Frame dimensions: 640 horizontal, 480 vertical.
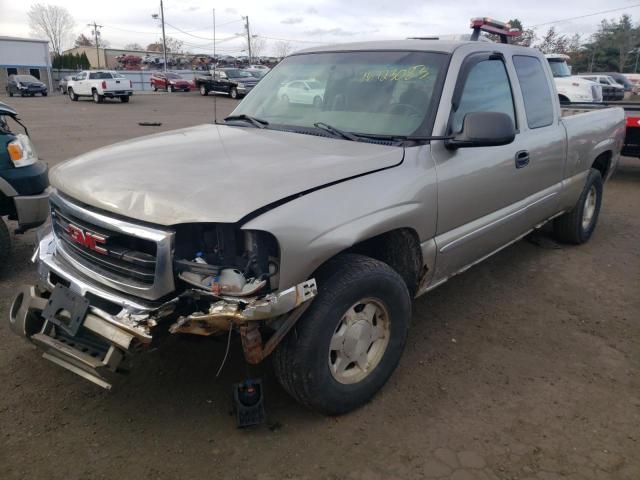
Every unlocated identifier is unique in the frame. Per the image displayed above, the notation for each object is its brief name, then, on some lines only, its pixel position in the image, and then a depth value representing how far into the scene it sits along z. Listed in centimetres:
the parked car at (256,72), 3231
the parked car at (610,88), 2536
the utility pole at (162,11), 6049
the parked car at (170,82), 3819
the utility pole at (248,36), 7109
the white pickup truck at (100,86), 2962
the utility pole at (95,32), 8771
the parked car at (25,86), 3606
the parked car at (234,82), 2844
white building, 4819
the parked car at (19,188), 429
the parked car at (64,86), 3753
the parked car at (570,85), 1633
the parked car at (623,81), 3347
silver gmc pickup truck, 237
